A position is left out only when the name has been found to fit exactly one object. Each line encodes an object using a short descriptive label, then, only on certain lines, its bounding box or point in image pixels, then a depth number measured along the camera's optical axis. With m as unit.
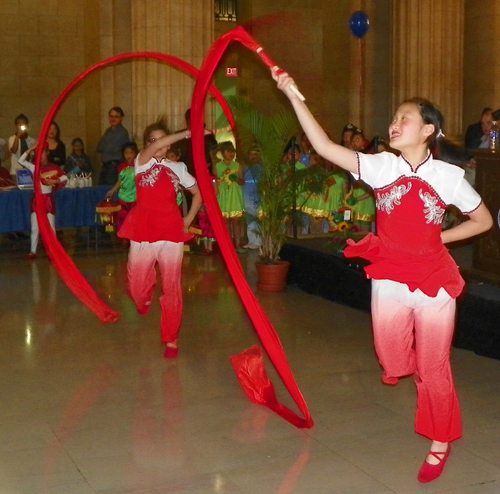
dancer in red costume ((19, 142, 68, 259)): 10.90
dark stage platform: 6.39
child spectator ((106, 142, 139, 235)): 10.09
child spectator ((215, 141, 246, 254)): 11.14
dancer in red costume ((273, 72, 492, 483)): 4.12
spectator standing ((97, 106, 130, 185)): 12.57
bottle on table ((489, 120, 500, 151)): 7.52
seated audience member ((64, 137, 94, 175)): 12.21
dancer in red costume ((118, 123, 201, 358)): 6.27
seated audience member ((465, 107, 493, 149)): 10.16
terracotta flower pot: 8.93
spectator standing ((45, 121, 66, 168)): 12.46
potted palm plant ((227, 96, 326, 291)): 8.64
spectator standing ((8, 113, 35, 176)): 12.80
